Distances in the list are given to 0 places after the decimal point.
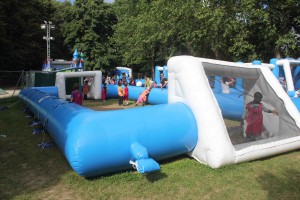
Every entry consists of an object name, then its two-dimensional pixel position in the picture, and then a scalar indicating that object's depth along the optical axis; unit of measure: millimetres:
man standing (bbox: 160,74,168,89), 15281
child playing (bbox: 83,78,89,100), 16766
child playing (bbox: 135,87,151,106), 13914
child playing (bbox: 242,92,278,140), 5824
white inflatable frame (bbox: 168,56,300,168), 5168
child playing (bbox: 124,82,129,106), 14438
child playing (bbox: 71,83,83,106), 10016
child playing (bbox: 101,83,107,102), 16484
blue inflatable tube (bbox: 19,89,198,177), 4625
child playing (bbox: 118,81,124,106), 14112
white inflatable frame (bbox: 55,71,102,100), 14516
